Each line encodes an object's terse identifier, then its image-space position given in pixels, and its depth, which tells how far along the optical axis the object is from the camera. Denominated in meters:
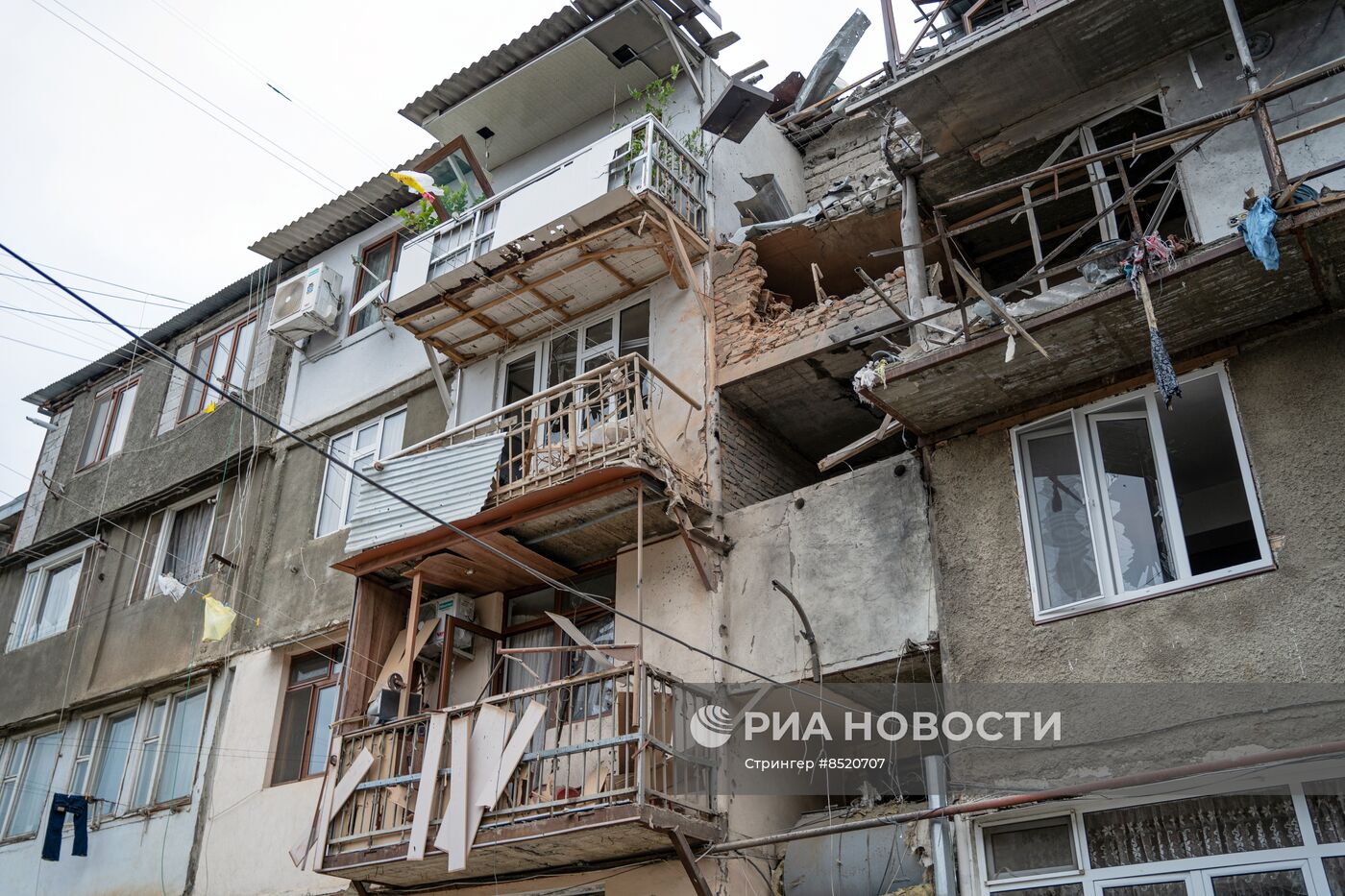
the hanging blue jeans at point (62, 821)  15.15
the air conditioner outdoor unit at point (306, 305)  17.86
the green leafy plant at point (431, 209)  16.17
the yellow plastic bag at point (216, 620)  14.96
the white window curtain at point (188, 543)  17.62
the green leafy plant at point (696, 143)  15.02
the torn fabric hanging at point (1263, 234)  7.91
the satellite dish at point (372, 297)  16.67
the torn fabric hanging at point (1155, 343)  8.17
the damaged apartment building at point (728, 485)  8.45
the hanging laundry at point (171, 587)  16.48
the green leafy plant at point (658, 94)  15.56
